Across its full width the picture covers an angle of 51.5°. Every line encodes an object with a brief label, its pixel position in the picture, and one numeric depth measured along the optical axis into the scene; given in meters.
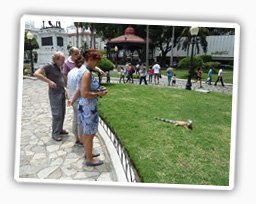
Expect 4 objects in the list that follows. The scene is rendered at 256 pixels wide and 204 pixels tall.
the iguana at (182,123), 4.31
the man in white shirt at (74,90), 3.21
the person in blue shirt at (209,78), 6.43
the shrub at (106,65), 7.21
